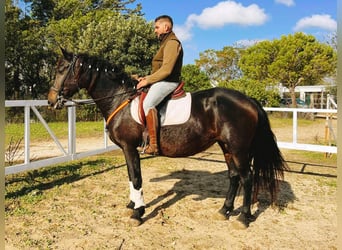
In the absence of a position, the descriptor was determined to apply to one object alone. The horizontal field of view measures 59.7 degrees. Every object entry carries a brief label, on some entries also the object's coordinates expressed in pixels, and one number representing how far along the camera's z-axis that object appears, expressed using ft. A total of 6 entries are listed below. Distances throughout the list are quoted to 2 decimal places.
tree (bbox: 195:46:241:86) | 114.93
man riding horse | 11.31
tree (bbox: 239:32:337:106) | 78.54
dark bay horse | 11.95
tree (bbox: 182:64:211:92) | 63.87
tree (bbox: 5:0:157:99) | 55.47
